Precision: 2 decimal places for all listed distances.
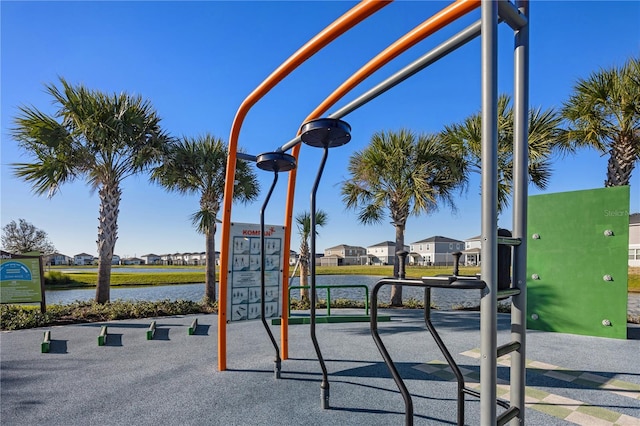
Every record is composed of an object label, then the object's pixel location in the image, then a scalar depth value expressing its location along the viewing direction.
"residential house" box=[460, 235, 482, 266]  37.76
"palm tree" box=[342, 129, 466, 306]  8.86
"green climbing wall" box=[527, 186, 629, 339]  5.22
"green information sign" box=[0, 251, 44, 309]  6.54
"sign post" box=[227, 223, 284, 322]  3.88
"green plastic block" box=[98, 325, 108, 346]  4.81
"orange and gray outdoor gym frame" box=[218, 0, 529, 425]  1.34
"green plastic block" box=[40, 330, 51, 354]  4.45
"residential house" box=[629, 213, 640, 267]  26.71
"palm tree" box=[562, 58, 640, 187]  6.78
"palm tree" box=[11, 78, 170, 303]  7.50
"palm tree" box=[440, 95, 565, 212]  7.70
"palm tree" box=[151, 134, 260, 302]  8.99
